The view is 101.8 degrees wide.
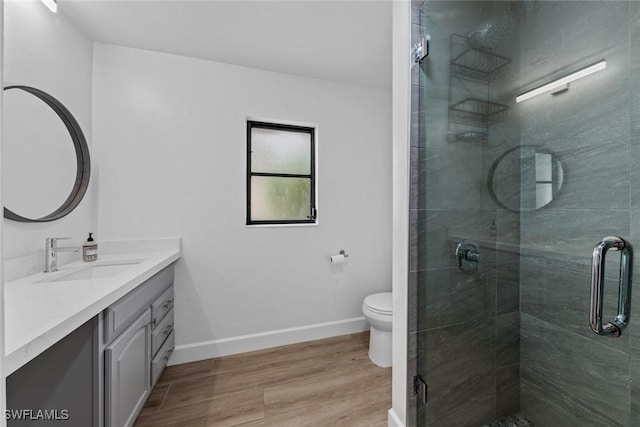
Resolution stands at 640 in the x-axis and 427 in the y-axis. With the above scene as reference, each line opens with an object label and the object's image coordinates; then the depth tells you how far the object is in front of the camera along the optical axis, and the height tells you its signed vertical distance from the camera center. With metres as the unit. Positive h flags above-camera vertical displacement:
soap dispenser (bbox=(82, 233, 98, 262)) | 1.67 -0.24
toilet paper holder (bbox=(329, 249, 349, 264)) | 2.34 -0.38
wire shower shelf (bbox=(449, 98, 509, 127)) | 1.26 +0.52
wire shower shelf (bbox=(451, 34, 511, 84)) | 1.27 +0.77
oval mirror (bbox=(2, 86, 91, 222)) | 1.32 +0.33
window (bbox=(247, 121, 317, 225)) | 2.31 +0.38
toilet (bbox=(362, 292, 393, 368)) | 1.89 -0.86
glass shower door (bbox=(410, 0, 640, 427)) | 1.15 +0.03
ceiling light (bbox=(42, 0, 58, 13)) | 1.45 +1.18
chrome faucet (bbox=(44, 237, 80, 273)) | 1.44 -0.21
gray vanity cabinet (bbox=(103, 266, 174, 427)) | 1.10 -0.68
